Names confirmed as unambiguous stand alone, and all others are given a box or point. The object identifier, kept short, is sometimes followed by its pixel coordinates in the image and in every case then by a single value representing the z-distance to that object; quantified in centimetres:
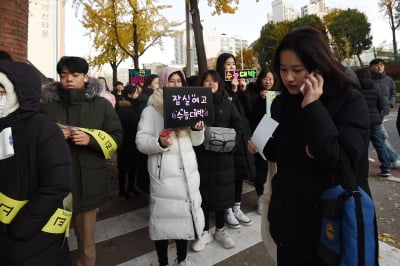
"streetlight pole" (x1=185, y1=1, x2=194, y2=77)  870
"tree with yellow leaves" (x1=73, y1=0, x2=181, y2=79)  1302
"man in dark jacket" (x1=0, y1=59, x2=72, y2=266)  151
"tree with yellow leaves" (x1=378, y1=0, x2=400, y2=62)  2614
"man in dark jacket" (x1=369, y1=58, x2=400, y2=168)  581
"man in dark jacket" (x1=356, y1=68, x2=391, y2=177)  502
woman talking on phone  129
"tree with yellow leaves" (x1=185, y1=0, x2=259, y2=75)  845
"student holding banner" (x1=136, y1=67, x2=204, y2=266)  245
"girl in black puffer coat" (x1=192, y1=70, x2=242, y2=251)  309
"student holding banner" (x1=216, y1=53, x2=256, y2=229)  362
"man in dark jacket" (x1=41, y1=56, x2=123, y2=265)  233
